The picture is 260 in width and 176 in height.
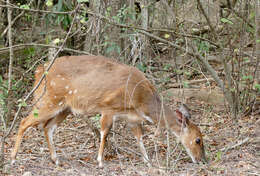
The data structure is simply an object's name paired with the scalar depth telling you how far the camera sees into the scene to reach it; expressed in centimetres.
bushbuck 1405
